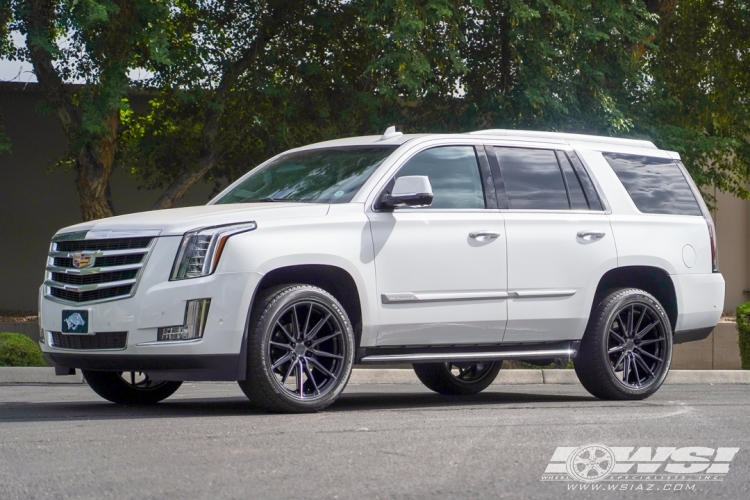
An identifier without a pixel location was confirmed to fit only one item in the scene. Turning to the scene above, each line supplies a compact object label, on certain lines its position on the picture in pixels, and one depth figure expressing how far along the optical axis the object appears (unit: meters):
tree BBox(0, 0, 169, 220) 14.97
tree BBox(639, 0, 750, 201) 20.75
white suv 7.46
